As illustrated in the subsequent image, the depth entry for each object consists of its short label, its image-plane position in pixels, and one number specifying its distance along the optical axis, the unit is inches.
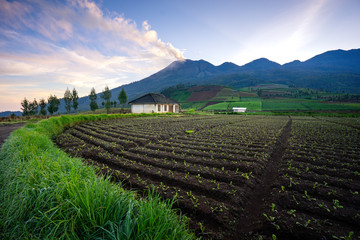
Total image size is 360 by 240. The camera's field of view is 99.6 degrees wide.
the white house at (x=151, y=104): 1497.3
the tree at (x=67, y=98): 2277.6
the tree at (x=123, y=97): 2354.8
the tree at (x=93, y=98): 2370.1
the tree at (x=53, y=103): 2074.6
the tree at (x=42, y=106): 2244.0
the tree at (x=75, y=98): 2246.4
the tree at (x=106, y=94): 2324.8
